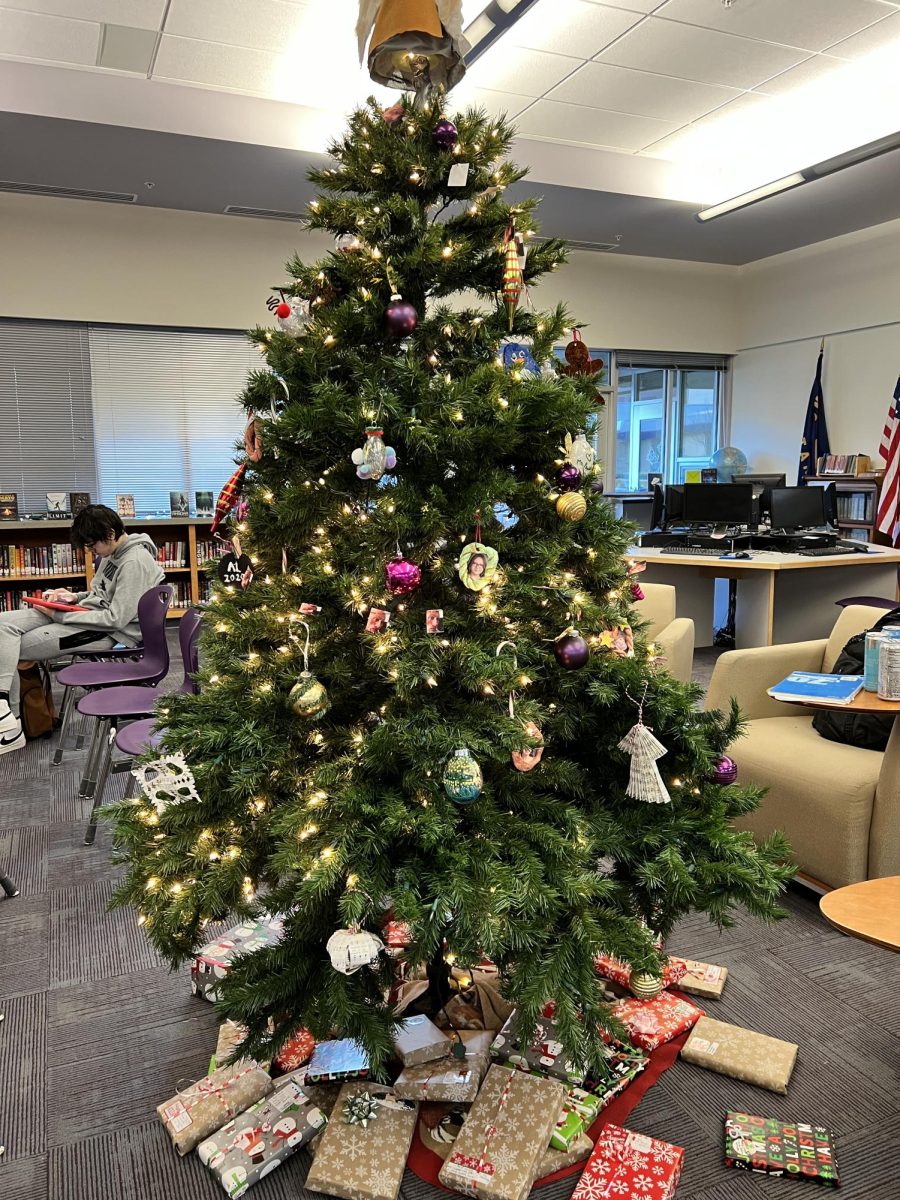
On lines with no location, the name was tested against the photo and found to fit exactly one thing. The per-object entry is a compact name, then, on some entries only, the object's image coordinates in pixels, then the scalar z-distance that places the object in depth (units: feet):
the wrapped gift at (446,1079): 5.37
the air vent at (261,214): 21.65
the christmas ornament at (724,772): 5.56
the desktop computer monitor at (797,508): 19.65
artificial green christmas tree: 4.70
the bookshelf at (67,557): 20.42
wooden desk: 17.10
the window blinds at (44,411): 21.49
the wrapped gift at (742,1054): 5.66
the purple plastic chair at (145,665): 10.96
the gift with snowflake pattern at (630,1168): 4.71
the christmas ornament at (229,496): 5.92
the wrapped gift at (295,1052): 5.90
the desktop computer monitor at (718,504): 19.53
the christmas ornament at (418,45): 5.29
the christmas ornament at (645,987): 6.32
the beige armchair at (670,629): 10.80
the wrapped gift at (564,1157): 5.00
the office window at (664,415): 29.89
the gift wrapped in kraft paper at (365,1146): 4.79
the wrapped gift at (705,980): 6.64
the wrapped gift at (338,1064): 5.52
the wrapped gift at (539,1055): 5.62
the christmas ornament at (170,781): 4.98
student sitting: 12.48
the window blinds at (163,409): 22.58
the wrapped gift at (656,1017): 6.05
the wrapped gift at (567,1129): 5.10
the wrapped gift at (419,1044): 5.57
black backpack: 8.34
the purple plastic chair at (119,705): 9.55
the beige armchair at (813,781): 7.64
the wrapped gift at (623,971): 6.73
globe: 28.25
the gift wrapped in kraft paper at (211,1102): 5.23
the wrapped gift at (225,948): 6.83
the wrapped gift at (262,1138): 4.96
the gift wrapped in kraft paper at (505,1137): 4.74
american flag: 23.29
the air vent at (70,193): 19.79
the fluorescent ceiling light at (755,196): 19.44
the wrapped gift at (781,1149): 4.91
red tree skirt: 5.03
